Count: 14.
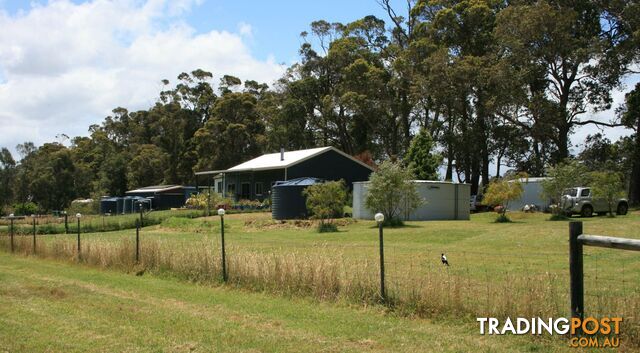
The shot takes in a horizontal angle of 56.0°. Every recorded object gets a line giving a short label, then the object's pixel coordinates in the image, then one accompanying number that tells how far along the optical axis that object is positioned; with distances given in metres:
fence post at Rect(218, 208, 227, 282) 11.38
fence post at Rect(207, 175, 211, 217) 40.07
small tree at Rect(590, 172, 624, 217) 31.78
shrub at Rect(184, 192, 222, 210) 42.73
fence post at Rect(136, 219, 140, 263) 14.22
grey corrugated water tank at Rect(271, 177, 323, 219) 33.47
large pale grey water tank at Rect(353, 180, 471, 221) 32.03
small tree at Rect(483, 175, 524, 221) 30.17
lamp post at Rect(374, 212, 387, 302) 8.67
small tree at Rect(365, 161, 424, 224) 27.69
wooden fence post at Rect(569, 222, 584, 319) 6.70
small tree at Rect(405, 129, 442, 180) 44.00
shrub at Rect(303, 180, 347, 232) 27.69
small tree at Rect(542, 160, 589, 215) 31.45
